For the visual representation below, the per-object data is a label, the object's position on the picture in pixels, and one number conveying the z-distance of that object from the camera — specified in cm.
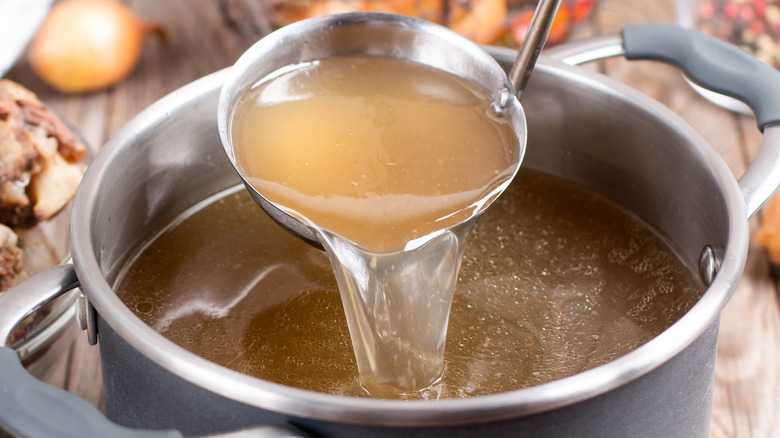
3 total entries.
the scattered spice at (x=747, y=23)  66
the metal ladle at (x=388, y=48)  43
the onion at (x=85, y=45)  59
